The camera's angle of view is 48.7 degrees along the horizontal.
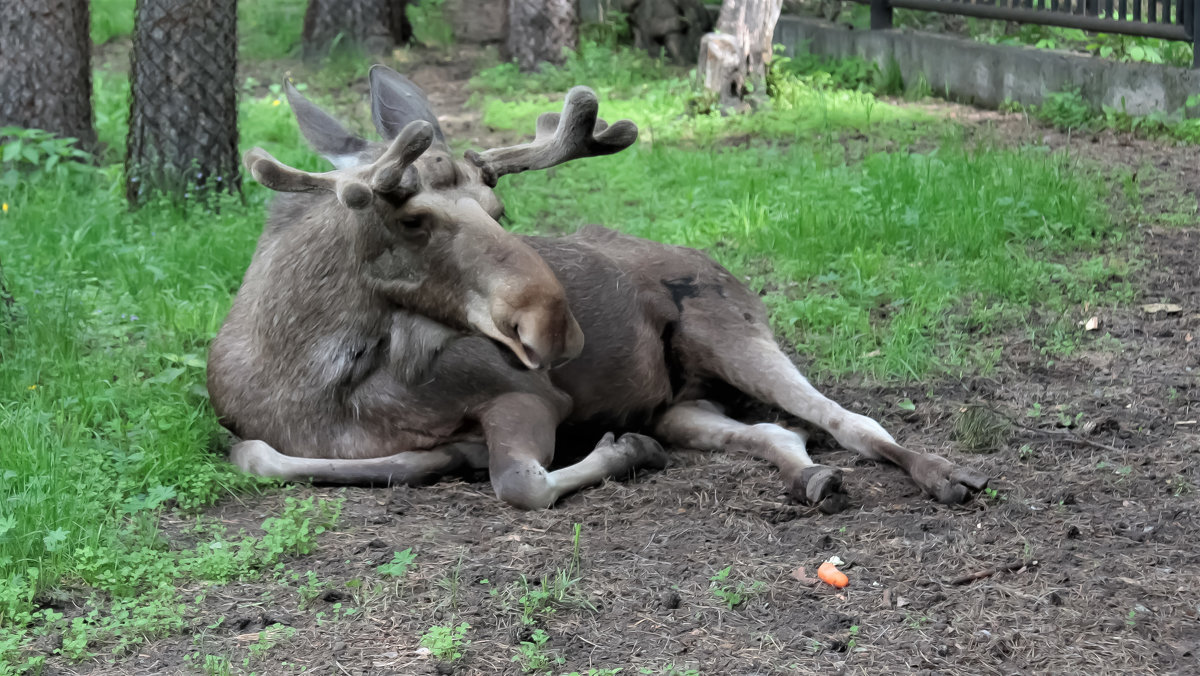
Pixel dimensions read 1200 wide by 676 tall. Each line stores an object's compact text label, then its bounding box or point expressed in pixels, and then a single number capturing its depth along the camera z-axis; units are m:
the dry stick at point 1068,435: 5.44
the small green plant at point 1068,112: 11.23
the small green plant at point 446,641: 3.88
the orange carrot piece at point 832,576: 4.30
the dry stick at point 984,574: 4.30
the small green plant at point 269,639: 3.93
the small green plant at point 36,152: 9.09
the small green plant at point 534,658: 3.81
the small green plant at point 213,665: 3.80
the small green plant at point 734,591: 4.21
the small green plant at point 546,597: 4.15
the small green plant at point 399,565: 4.42
